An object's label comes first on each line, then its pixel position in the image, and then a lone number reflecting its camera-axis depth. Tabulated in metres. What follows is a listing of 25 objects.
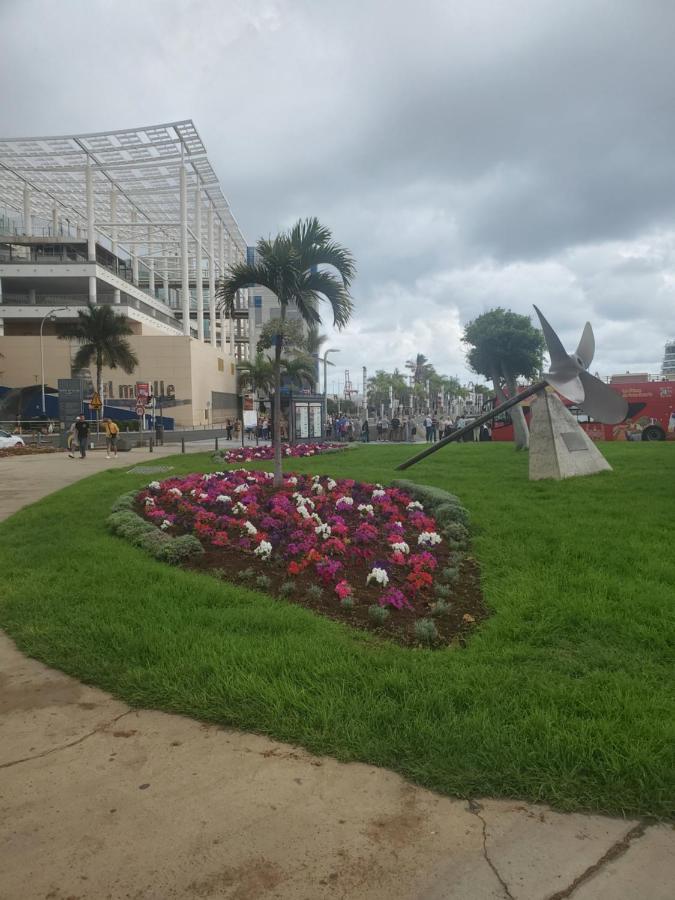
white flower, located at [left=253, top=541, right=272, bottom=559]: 5.84
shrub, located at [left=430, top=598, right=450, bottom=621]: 4.45
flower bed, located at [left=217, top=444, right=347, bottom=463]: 18.56
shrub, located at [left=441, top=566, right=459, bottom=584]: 5.18
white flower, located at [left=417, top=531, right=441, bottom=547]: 6.18
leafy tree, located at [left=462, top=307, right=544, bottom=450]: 25.39
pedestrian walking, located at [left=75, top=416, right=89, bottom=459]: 23.57
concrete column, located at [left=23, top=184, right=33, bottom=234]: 57.12
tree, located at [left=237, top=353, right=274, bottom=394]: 56.03
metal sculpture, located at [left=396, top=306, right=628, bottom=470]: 11.76
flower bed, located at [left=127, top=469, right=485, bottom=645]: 4.56
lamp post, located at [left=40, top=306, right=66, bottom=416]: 47.22
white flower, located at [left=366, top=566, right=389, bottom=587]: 5.02
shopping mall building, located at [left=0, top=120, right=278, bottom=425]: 50.62
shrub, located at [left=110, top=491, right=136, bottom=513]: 8.48
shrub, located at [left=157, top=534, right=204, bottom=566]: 6.06
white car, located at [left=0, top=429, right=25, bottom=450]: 27.72
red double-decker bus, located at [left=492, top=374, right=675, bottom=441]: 27.30
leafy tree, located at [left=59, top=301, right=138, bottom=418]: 35.28
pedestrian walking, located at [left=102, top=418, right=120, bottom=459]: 23.81
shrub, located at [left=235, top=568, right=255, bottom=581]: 5.42
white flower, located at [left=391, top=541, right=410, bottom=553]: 5.82
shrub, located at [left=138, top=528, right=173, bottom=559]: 6.26
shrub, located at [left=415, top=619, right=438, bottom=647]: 3.98
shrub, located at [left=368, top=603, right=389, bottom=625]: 4.30
